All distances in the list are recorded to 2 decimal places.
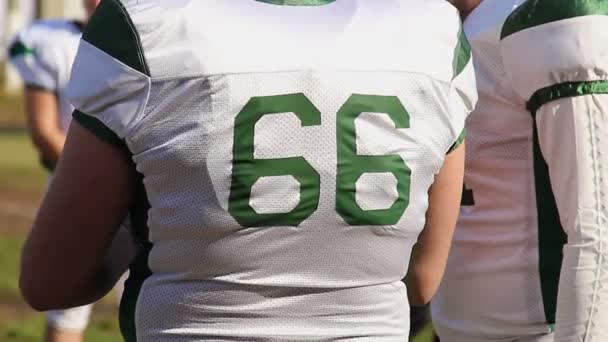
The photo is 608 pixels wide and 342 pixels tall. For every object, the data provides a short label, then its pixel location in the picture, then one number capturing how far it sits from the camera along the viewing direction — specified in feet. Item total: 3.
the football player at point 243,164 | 14.69
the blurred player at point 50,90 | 40.22
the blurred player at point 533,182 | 17.56
